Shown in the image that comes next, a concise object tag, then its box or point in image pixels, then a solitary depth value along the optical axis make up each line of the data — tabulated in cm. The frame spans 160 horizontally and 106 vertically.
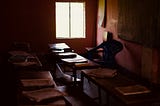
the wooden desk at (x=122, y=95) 207
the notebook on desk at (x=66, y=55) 409
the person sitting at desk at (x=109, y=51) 474
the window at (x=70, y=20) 628
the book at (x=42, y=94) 207
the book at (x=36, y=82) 240
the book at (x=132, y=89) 225
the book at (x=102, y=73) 278
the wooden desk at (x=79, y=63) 342
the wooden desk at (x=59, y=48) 459
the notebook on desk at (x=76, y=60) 369
